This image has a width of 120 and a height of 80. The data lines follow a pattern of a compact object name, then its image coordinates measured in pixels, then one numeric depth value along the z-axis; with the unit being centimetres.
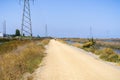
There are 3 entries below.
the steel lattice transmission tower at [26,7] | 4548
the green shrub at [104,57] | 2440
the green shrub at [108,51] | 2836
